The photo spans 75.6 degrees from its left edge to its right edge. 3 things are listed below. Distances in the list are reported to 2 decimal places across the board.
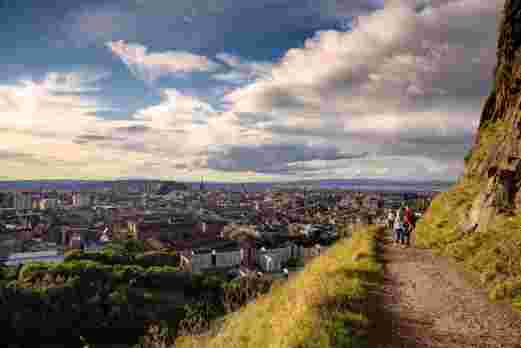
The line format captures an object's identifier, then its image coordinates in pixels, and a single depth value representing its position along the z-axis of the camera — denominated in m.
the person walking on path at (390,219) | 17.86
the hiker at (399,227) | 12.93
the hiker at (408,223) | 12.98
